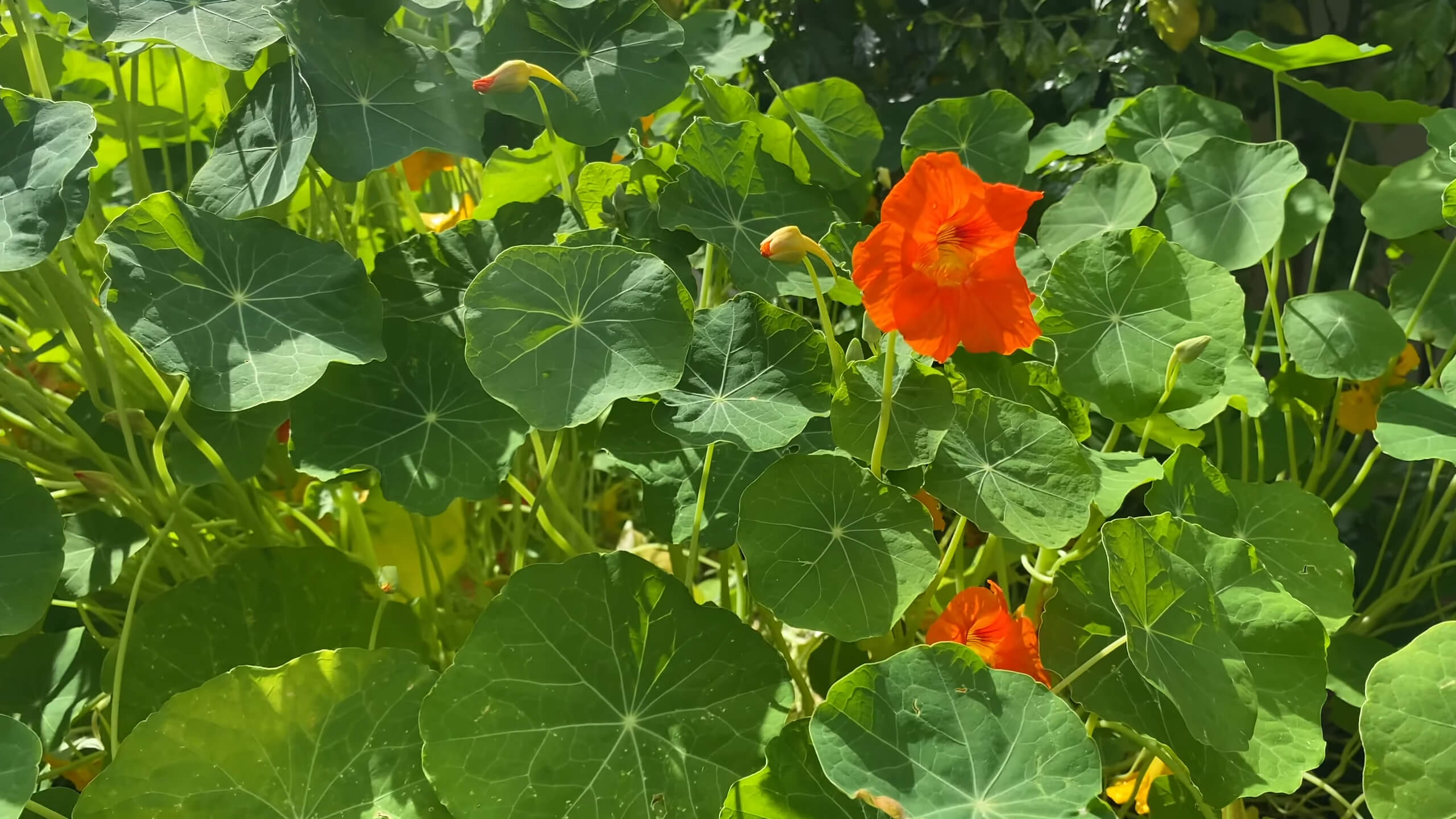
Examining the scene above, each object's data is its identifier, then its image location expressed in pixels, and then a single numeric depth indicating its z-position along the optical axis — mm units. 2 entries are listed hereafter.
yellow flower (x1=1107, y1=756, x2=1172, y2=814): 801
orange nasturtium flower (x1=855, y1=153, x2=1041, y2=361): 595
